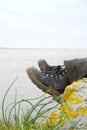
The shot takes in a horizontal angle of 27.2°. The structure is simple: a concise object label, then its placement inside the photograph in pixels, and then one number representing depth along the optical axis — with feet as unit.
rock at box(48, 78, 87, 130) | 3.70
